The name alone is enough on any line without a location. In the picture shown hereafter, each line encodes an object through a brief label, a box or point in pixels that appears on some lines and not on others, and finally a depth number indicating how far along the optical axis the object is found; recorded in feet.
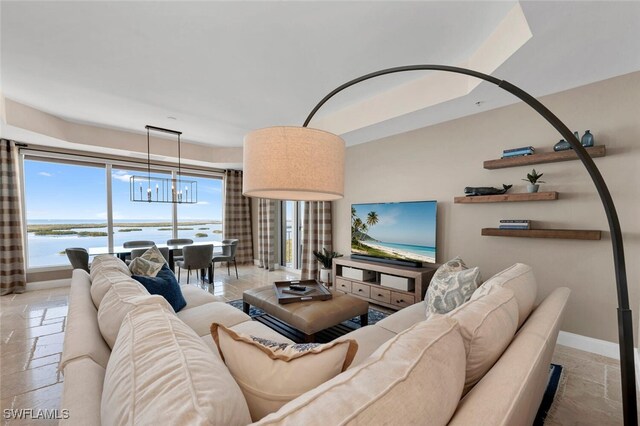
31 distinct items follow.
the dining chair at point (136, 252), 11.57
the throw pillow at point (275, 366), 2.52
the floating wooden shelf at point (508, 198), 8.07
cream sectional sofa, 1.89
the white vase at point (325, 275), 14.06
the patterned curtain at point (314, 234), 15.23
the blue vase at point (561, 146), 7.74
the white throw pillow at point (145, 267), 7.12
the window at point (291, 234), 18.53
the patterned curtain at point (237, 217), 20.66
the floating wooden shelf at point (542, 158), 7.39
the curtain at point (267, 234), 19.63
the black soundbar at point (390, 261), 10.95
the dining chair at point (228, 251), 16.40
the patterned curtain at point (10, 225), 12.79
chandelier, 16.80
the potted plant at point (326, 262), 14.08
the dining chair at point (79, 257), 11.15
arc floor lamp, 3.61
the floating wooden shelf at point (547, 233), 7.47
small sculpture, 9.16
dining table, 12.36
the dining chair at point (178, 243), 15.57
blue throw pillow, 6.71
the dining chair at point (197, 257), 13.48
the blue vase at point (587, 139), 7.42
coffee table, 7.10
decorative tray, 8.10
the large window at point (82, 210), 14.47
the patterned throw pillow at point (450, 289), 5.85
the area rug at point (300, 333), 8.46
